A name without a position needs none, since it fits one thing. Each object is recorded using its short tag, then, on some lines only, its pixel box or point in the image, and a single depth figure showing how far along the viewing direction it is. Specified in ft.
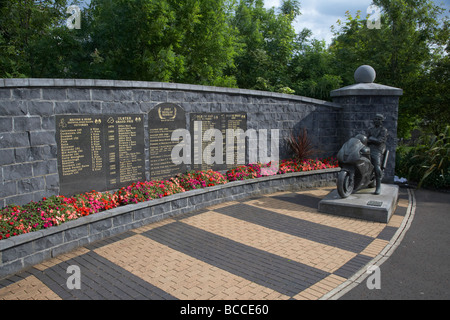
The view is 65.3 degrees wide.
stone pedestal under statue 27.07
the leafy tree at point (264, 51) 61.57
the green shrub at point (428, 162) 37.89
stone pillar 39.14
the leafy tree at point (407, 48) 48.26
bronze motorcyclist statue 30.60
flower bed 19.69
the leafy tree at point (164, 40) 44.27
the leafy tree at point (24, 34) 49.01
